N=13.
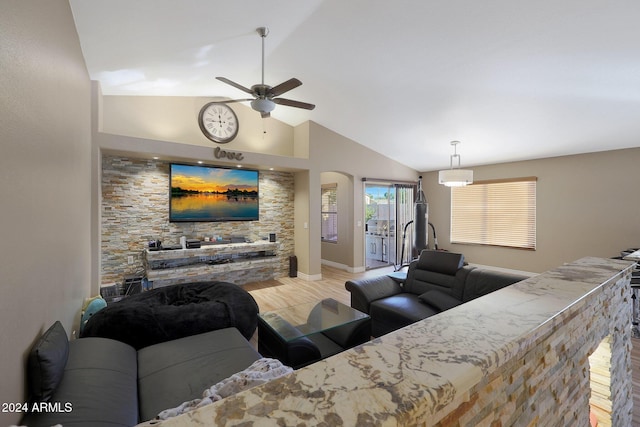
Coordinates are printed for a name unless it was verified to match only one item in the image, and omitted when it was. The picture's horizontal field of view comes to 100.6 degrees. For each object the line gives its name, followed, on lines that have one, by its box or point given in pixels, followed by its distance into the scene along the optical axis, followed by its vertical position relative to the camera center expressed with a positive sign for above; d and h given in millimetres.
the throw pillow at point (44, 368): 1261 -772
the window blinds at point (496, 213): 5655 -4
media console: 4273 -920
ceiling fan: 2799 +1330
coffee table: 2127 -1090
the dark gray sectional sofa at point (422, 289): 2748 -913
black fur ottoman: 2176 -950
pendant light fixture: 4383 +593
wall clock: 4820 +1680
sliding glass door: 6926 -145
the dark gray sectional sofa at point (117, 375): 1254 -974
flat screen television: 4598 +343
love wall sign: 4453 +987
